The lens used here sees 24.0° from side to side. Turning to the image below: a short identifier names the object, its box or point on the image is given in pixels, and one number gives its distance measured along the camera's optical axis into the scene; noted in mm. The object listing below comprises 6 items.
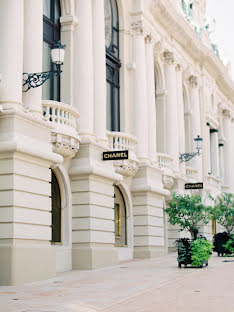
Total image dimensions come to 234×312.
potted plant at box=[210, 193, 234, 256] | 28488
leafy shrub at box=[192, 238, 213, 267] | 20516
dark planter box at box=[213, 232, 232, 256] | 29109
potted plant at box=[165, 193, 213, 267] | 20609
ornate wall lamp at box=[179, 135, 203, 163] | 32062
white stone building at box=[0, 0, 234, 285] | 15953
